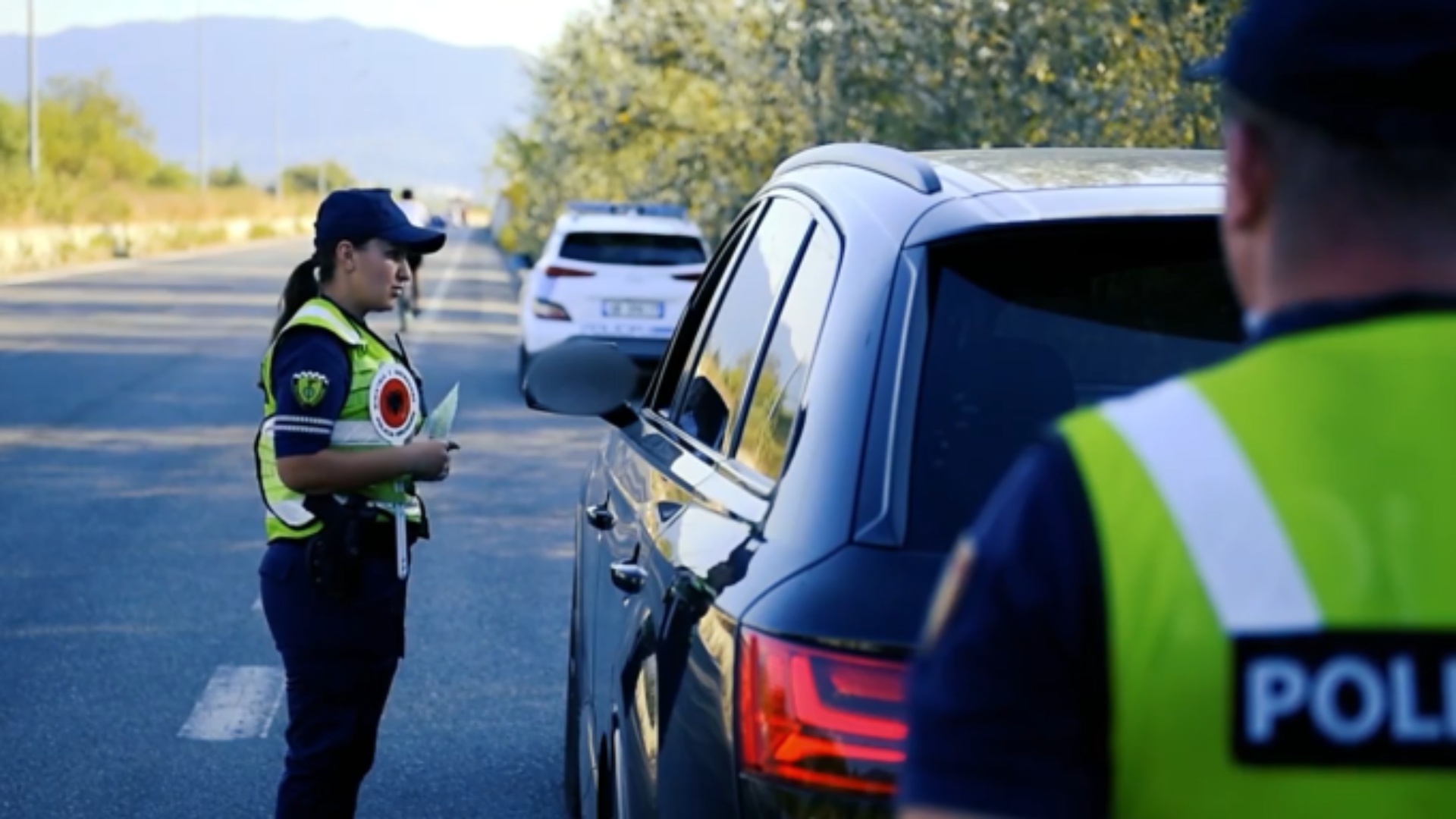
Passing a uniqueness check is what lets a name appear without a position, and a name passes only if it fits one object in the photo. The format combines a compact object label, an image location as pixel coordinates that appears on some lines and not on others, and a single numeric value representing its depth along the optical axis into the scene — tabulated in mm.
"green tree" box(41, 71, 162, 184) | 88812
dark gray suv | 2562
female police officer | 4621
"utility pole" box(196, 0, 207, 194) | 73625
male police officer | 1432
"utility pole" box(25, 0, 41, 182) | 50547
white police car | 19344
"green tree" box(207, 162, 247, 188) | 140825
